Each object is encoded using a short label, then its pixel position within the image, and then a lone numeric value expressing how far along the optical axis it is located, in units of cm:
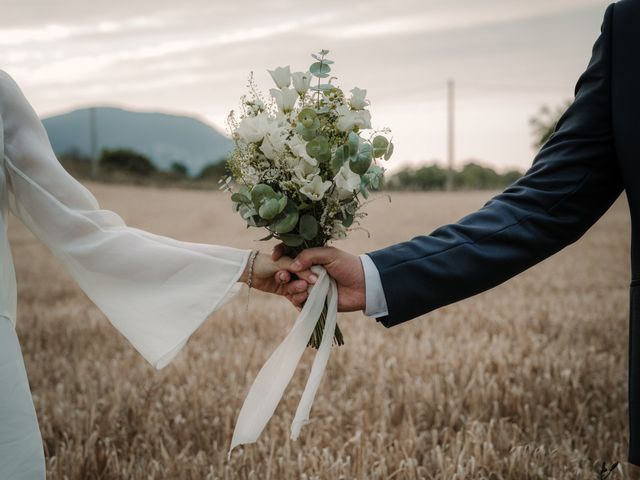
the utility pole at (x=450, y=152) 4256
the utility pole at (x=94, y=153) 4455
